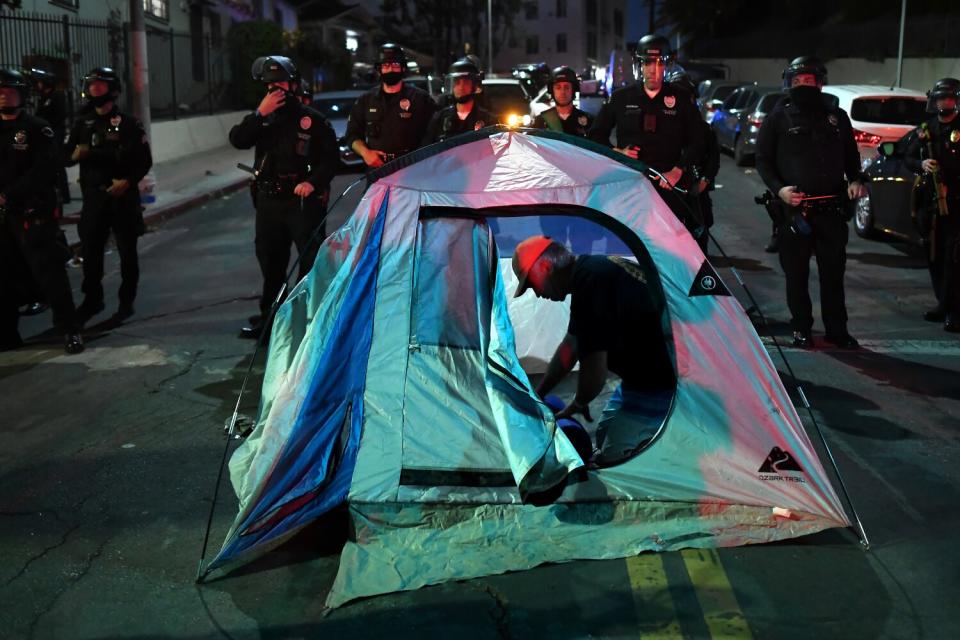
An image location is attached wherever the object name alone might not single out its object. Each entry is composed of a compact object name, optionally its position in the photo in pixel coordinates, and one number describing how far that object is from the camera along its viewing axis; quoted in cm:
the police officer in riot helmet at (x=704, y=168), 836
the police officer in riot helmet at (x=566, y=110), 911
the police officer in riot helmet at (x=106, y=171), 867
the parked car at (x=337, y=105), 1991
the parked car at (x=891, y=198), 1098
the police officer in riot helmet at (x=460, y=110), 868
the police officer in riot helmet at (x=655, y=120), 808
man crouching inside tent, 468
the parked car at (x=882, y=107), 1535
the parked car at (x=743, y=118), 1947
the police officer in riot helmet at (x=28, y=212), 767
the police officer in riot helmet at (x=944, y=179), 821
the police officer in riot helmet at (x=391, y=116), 877
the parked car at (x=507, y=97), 2152
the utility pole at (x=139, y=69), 1422
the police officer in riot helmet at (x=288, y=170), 785
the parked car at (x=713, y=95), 2391
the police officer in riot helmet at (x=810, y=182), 750
